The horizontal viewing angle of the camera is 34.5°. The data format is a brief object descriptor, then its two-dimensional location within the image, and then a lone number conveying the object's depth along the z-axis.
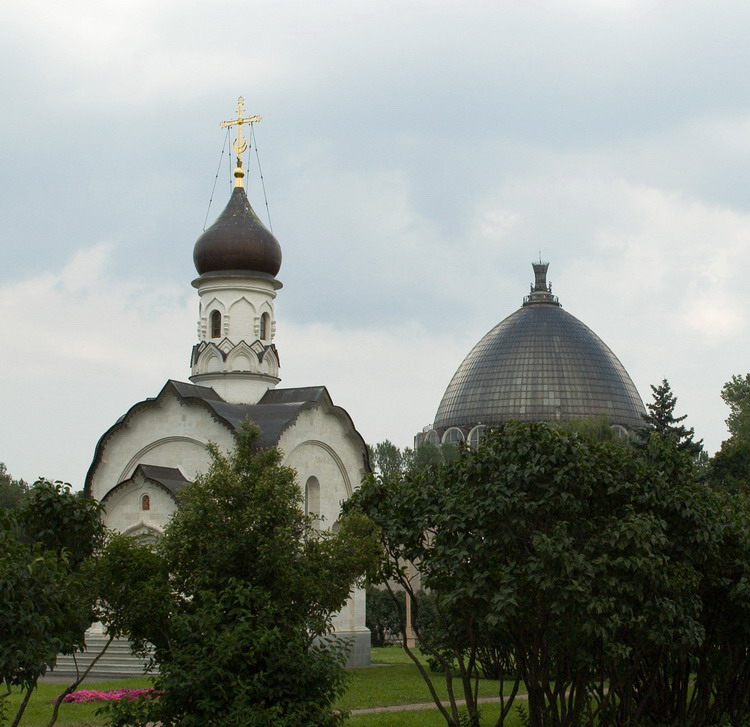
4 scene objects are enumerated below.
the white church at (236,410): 26.78
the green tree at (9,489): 47.69
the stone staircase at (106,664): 23.88
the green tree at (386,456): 67.69
